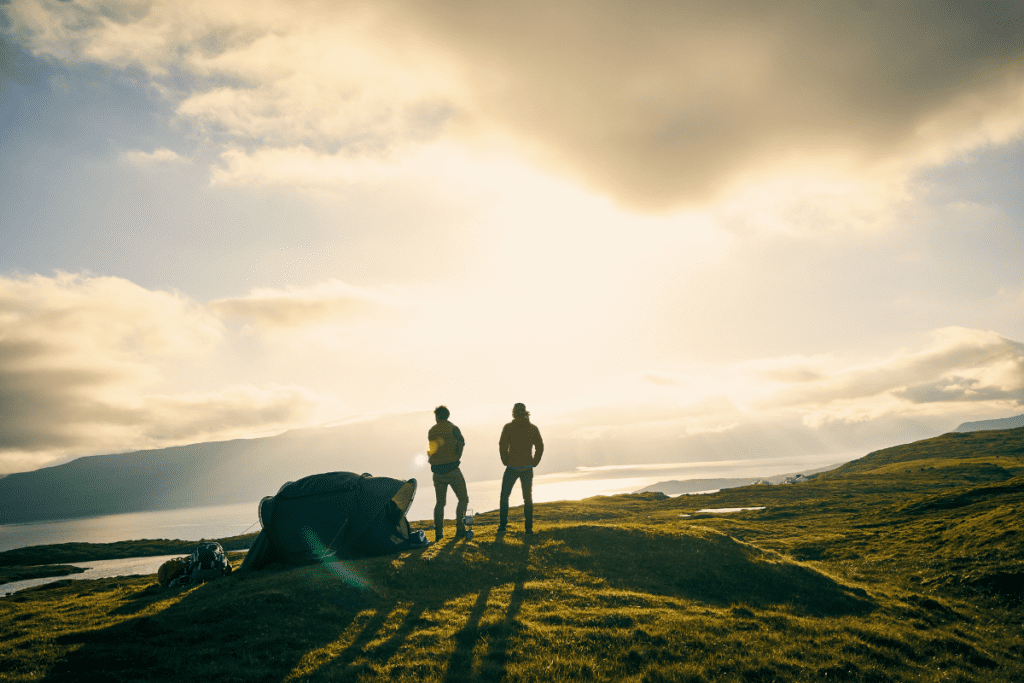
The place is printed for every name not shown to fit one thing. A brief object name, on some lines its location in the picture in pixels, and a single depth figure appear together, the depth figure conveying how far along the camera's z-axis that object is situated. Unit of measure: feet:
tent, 60.80
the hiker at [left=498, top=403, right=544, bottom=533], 66.59
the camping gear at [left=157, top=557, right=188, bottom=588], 59.72
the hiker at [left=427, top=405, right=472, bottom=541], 66.69
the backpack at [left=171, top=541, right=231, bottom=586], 60.34
